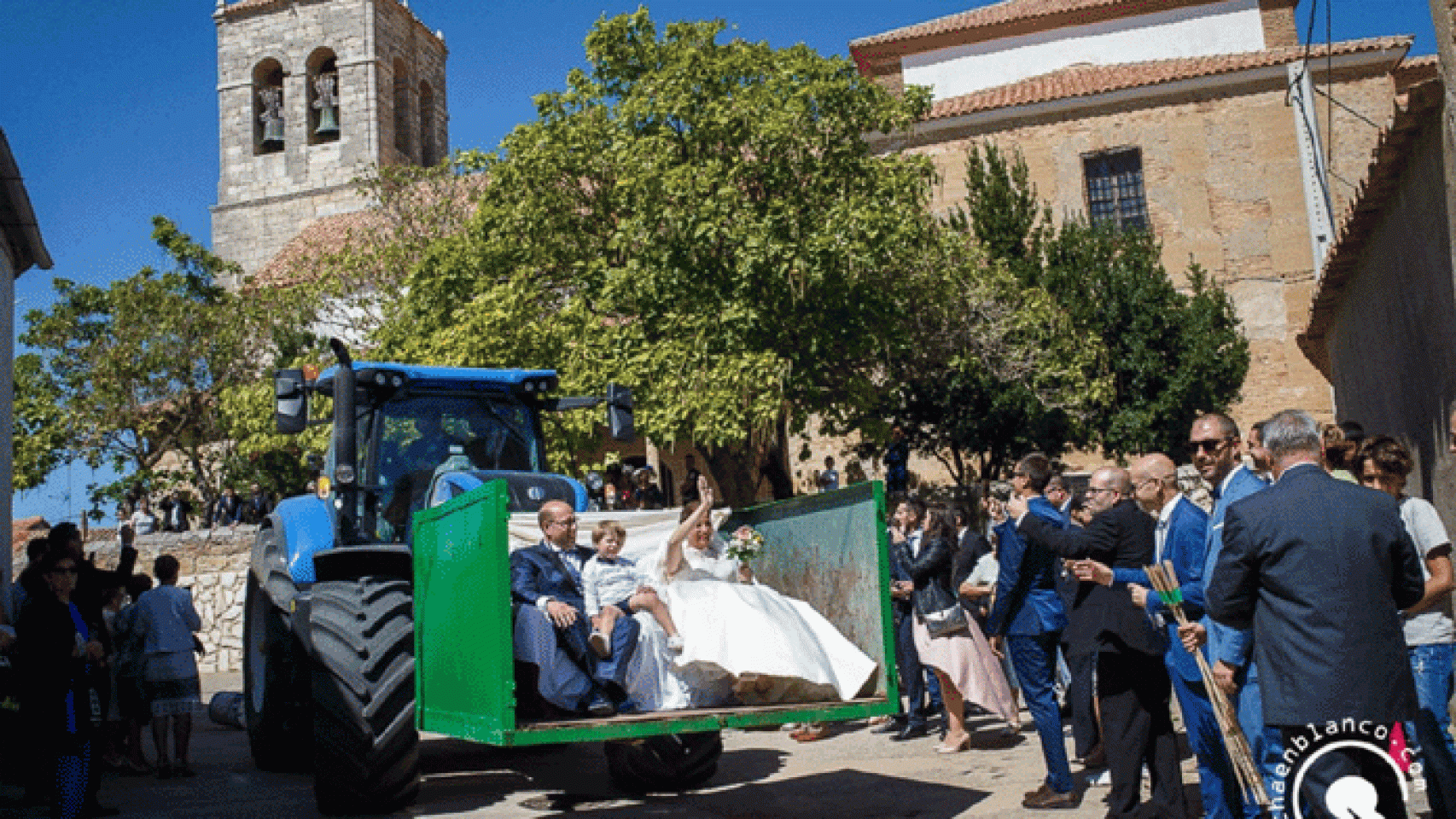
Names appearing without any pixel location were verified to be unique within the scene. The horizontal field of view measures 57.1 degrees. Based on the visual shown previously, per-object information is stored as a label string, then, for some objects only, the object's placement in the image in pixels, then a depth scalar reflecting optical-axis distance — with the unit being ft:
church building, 91.91
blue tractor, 22.85
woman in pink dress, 30.55
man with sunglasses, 17.01
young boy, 21.71
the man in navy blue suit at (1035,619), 23.40
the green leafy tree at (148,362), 95.20
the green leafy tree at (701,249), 60.95
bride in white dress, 21.44
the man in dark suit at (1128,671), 20.74
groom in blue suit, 20.97
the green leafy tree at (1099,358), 75.82
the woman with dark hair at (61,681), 25.64
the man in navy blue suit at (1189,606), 19.24
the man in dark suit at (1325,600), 14.26
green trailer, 19.44
